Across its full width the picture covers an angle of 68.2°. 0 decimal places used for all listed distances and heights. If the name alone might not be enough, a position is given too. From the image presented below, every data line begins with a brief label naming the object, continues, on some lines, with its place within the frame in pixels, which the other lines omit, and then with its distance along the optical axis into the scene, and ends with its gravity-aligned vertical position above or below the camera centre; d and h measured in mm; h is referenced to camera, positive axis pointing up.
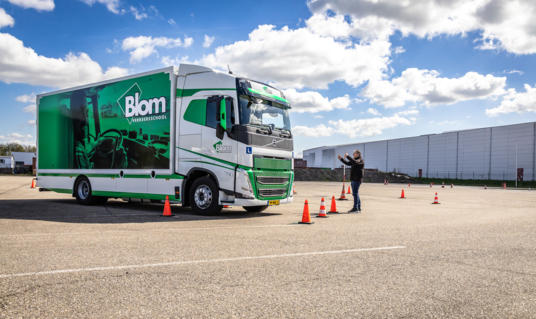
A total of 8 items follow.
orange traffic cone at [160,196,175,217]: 10398 -1272
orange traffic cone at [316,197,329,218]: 10687 -1255
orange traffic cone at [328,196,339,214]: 11945 -1312
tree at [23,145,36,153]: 119675 +3646
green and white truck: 10242 +639
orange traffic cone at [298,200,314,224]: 9180 -1210
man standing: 11805 -197
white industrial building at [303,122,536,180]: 47031 +2114
